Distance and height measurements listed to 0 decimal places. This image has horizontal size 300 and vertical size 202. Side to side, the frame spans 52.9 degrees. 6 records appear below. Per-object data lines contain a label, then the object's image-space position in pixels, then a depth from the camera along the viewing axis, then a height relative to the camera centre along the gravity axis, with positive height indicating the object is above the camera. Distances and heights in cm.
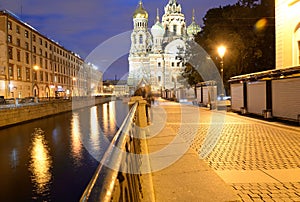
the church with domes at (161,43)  9781 +1636
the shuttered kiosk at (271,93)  1301 -11
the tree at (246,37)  2964 +543
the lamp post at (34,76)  5347 +324
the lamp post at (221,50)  2139 +299
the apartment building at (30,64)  4391 +575
